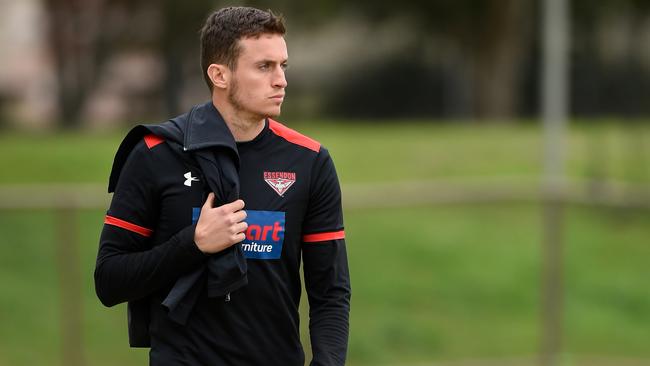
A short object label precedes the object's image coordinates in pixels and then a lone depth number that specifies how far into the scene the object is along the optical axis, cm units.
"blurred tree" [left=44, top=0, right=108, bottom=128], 5669
